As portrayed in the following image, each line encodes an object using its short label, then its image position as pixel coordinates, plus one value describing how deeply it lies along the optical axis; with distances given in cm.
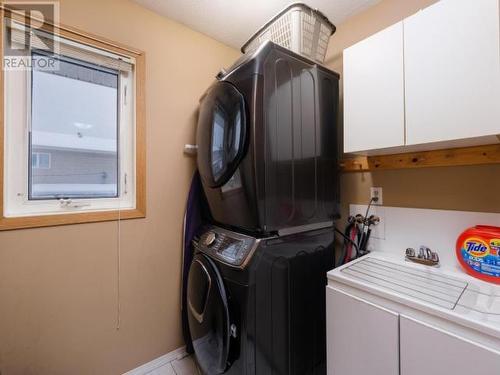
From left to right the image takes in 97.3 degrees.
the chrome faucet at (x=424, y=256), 121
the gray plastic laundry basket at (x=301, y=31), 125
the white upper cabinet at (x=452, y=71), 84
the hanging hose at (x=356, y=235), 149
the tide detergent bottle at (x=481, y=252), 98
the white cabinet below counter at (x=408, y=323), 73
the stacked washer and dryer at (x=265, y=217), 107
